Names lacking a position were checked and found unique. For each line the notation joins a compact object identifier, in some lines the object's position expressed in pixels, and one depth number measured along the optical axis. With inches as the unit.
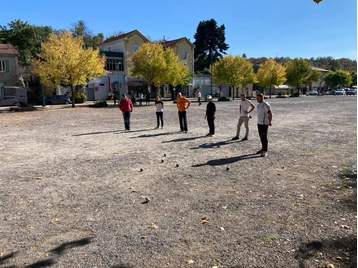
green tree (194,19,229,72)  2950.3
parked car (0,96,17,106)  1369.3
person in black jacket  449.7
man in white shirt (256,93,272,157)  321.1
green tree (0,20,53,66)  1949.1
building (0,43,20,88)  1643.7
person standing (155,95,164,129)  536.1
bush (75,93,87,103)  1649.9
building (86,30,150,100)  1999.3
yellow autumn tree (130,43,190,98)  1505.9
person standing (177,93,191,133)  486.9
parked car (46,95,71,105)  1566.2
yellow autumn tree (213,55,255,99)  2100.1
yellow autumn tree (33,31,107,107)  1241.4
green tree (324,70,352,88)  3929.6
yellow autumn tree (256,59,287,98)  2461.9
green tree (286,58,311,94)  2709.2
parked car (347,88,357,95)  3075.5
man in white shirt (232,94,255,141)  408.8
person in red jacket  529.3
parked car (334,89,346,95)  3154.5
